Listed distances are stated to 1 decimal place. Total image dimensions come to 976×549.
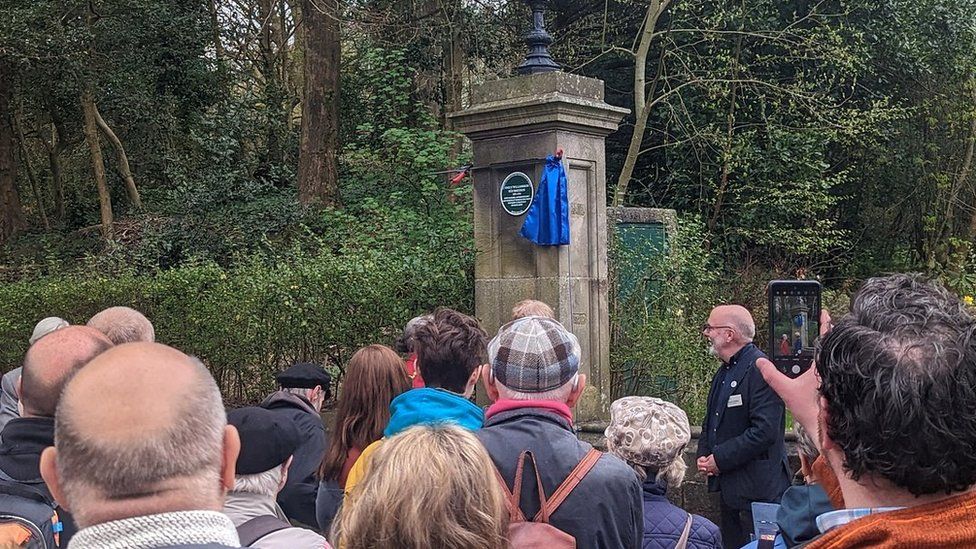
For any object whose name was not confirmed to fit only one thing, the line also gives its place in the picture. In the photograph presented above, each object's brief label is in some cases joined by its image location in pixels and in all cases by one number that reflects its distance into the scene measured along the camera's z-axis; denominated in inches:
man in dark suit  205.3
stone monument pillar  286.7
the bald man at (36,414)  121.7
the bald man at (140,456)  62.9
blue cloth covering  282.8
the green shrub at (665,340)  299.4
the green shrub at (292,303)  332.2
